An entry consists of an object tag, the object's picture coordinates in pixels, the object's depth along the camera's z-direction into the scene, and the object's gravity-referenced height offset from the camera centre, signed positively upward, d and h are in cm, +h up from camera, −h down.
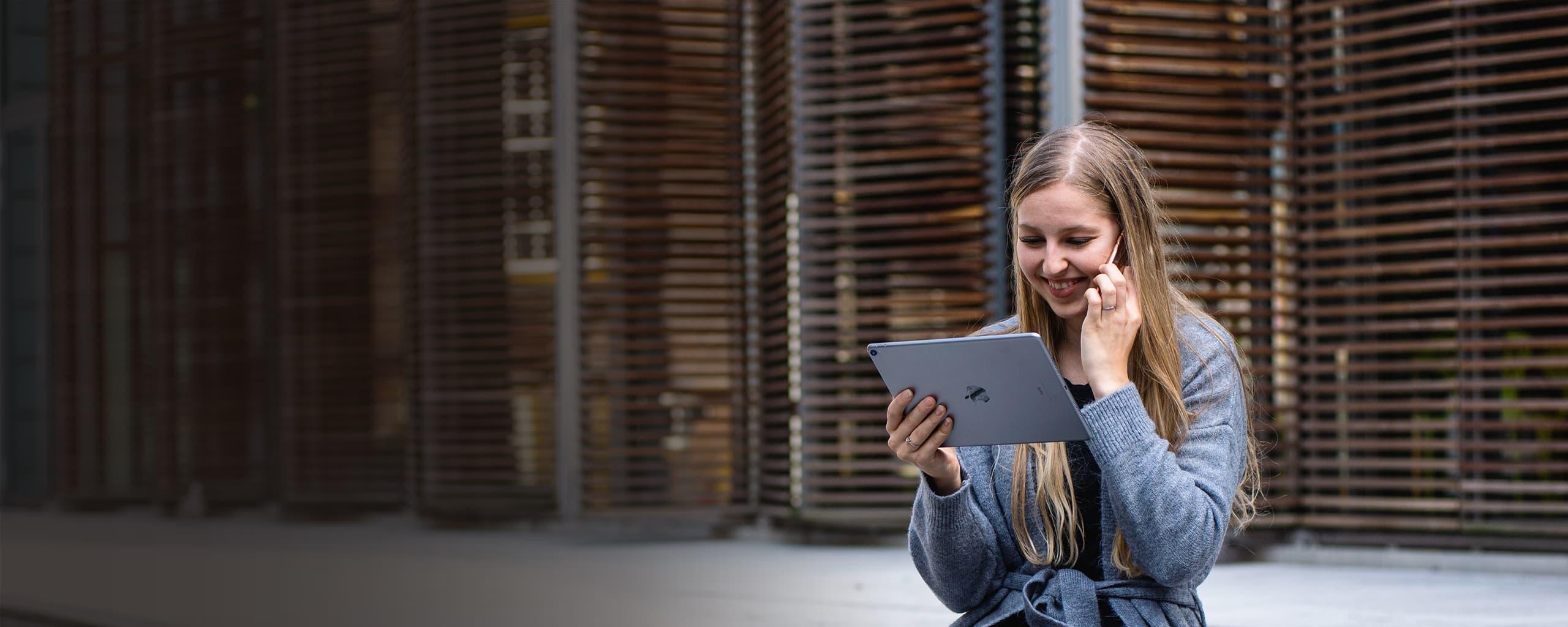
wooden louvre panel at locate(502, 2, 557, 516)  1288 +43
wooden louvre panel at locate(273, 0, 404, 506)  1454 +25
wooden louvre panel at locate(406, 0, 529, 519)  1309 +19
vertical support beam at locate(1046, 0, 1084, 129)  936 +130
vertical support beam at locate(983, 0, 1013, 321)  1006 +86
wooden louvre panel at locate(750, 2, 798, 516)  1088 +26
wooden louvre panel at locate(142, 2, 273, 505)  1551 +37
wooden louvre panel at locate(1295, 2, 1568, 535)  843 +10
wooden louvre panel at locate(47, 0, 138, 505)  1716 +42
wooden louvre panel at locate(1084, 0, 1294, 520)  916 +85
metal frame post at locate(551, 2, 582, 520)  1234 +15
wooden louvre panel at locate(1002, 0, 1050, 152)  1004 +135
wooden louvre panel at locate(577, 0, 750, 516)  1209 +28
